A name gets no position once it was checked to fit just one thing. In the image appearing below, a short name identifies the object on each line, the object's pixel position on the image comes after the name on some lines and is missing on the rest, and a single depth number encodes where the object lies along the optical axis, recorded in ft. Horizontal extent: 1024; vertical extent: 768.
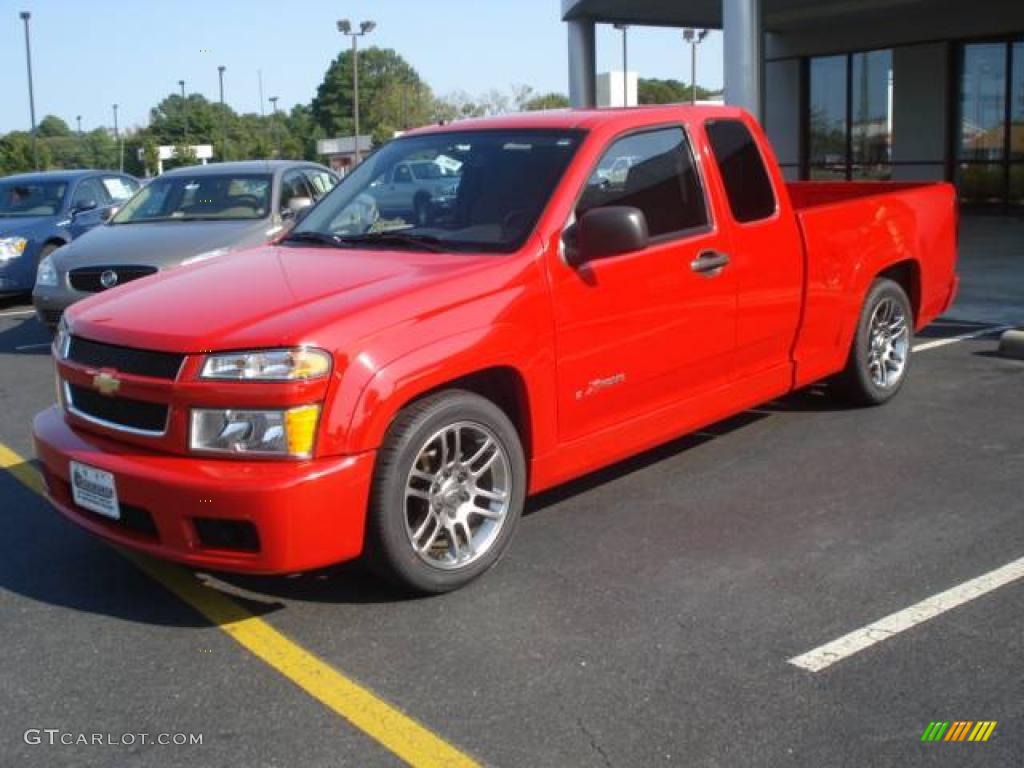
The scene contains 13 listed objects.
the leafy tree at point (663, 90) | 284.04
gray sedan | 30.42
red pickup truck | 12.41
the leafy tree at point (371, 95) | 246.47
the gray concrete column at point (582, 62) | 60.90
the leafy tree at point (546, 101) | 176.35
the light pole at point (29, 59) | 126.52
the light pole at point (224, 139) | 193.96
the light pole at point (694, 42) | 110.13
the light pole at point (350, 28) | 134.42
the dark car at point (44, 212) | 42.70
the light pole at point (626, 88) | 102.82
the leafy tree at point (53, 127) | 404.77
